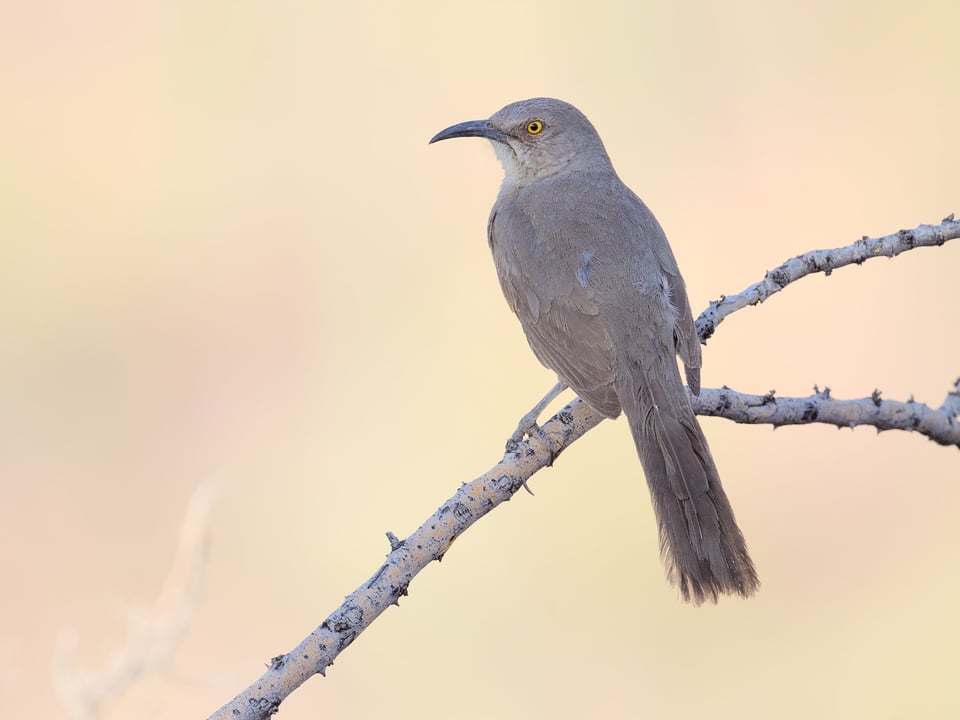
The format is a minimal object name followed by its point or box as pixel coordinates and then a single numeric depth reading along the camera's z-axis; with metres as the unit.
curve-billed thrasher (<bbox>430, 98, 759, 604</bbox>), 8.23
